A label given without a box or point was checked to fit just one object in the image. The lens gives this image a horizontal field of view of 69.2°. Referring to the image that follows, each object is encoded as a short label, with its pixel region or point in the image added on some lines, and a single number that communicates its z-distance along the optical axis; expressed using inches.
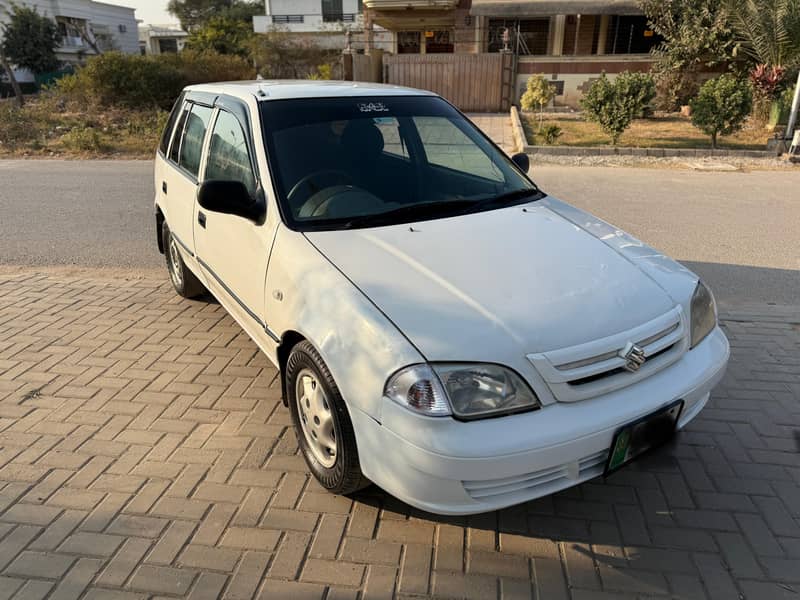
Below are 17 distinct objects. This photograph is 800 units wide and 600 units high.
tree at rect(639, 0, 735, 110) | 693.3
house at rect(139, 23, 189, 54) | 2596.0
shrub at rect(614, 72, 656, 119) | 475.5
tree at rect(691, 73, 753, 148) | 473.7
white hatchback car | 86.3
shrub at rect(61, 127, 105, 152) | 544.4
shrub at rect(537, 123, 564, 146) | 530.0
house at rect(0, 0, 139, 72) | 1970.2
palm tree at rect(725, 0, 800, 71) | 599.8
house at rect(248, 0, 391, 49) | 1998.0
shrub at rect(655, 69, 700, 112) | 738.2
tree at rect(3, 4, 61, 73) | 1557.6
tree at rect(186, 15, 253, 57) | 1524.4
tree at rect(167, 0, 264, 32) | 2409.0
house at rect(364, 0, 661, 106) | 829.8
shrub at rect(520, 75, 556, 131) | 655.8
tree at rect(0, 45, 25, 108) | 906.6
